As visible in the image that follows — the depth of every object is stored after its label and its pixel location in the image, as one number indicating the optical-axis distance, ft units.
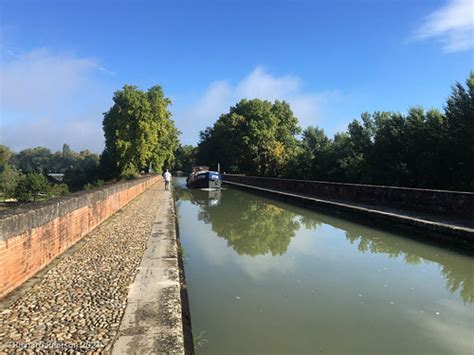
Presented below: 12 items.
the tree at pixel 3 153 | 187.83
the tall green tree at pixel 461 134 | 66.44
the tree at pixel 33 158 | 489.67
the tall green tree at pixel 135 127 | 149.89
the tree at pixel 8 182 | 144.92
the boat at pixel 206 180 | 125.80
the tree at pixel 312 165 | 117.13
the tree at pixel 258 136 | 167.02
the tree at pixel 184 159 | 379.35
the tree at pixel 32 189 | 123.85
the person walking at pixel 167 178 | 100.78
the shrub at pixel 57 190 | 124.79
